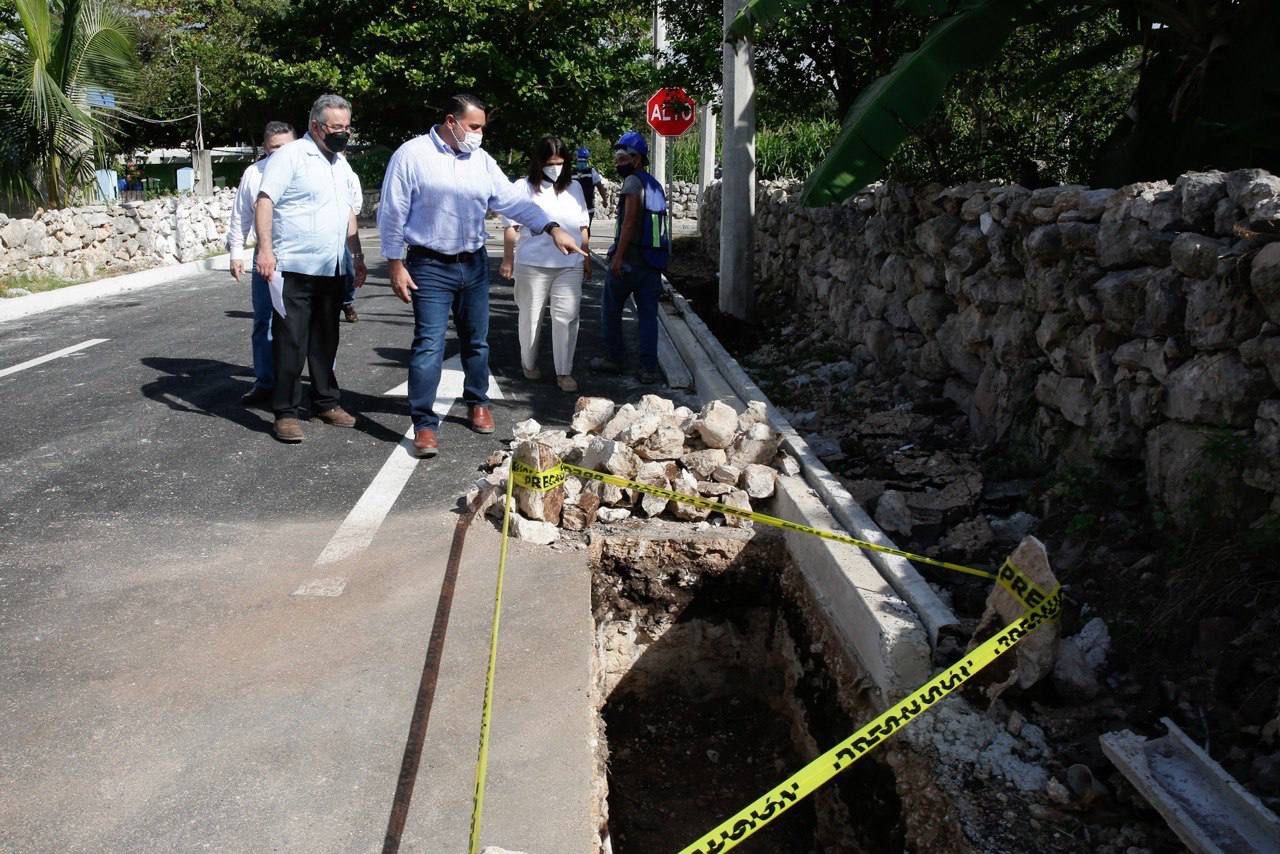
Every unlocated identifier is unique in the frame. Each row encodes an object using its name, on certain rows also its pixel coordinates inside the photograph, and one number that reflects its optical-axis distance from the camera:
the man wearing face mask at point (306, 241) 7.05
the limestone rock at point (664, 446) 6.09
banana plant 5.99
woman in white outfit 8.54
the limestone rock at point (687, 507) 5.77
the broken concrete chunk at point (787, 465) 6.19
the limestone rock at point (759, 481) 5.98
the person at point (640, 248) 9.21
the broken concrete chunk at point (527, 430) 6.52
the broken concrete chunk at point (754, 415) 6.54
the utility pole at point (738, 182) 11.49
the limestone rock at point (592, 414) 6.72
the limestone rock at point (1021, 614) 3.91
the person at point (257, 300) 8.06
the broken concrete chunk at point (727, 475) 5.95
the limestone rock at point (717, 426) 6.24
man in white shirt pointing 6.80
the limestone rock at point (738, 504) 5.82
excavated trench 5.09
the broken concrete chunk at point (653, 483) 5.77
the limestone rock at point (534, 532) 5.45
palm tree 16.11
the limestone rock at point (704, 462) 6.02
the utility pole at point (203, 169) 30.01
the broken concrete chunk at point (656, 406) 6.69
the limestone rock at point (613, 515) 5.73
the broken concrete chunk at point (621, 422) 6.40
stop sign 14.82
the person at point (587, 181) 9.45
